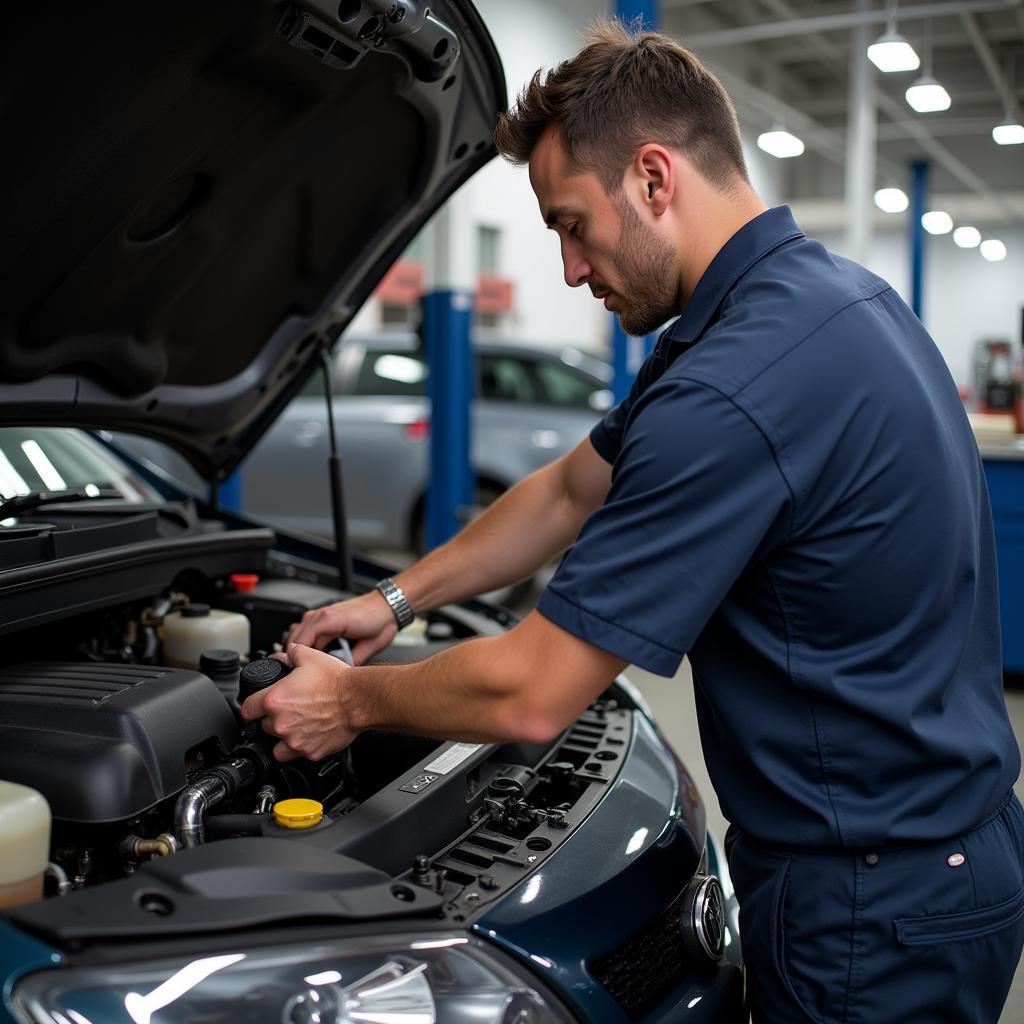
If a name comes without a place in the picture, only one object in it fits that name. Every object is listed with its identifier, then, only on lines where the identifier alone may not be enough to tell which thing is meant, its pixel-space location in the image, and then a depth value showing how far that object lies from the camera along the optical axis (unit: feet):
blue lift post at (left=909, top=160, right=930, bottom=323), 55.67
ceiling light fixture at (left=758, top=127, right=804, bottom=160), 34.09
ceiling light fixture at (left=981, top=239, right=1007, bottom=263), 65.82
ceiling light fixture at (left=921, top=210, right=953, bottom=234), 60.95
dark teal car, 3.43
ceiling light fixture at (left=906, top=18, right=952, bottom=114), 28.91
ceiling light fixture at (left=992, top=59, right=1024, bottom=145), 37.63
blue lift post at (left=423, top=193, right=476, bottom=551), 15.93
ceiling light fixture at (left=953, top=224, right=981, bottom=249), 63.05
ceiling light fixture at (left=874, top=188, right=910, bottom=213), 50.80
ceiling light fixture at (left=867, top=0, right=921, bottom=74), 24.53
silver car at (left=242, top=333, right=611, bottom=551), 19.89
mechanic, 3.68
